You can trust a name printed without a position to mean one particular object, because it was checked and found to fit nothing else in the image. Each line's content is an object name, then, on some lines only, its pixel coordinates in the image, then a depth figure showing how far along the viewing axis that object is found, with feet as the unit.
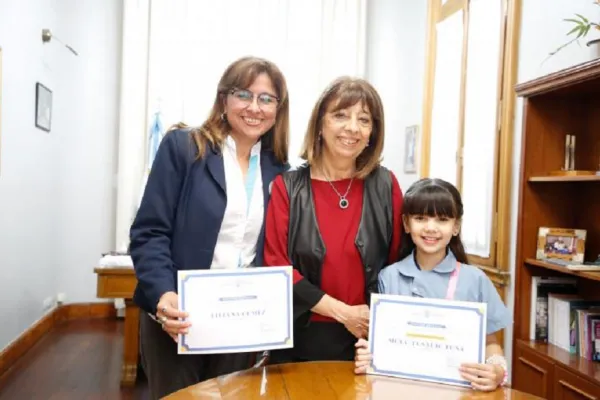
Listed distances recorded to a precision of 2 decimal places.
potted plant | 7.63
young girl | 4.86
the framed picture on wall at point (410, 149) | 15.64
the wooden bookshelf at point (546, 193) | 7.76
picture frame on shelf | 7.39
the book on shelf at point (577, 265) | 6.85
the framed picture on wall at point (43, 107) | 13.50
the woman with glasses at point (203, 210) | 4.96
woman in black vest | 4.90
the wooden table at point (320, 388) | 3.98
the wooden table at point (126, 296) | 11.01
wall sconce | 13.91
